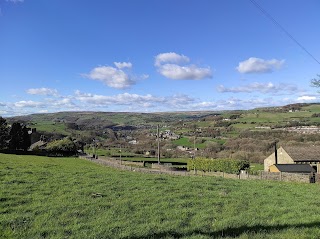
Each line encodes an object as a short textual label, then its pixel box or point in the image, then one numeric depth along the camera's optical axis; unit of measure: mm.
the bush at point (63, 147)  89812
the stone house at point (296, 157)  53188
